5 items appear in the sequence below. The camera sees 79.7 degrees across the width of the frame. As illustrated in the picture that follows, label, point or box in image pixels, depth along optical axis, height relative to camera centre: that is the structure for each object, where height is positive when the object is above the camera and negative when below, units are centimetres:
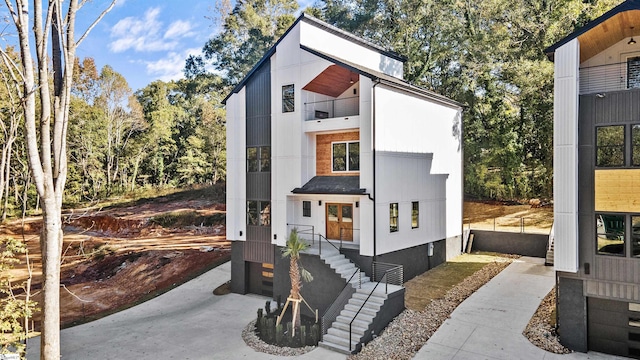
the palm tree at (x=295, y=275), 1298 -316
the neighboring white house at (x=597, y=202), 1048 -60
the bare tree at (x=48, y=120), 605 +104
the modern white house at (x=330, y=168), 1485 +64
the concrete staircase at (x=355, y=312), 1198 -437
